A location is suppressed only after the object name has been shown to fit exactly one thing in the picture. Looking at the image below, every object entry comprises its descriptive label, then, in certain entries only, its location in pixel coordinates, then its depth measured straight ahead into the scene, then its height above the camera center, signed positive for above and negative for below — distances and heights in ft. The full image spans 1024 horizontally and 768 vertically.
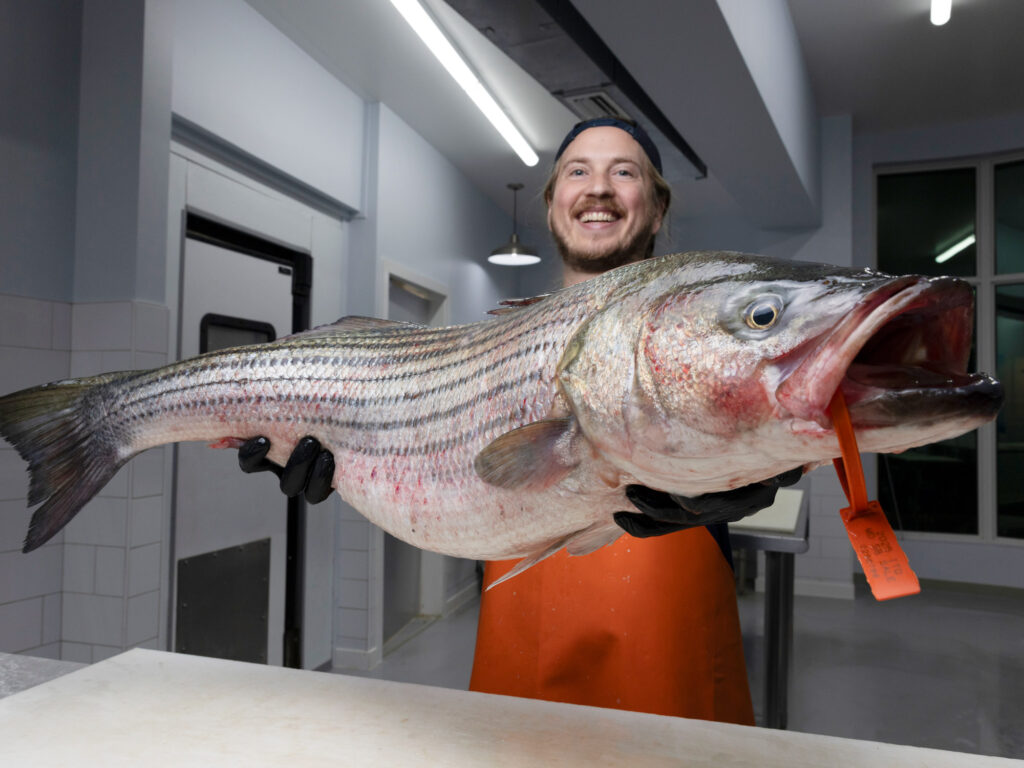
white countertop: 3.22 -1.72
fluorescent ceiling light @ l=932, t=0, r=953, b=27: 11.96 +7.55
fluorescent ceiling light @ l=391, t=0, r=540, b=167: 9.72 +6.04
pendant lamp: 18.67 +4.42
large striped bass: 1.99 +0.03
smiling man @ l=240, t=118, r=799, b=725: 4.70 -1.64
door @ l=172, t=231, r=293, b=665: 10.08 -1.87
